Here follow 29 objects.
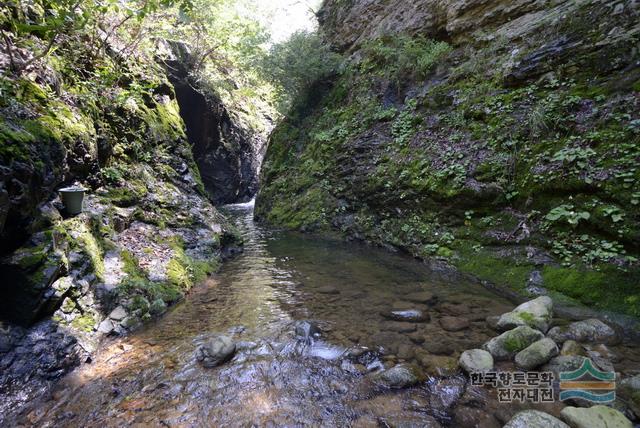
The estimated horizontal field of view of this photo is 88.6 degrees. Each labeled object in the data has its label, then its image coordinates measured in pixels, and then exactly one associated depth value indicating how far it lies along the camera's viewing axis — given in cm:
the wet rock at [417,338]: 371
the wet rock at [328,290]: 542
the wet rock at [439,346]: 350
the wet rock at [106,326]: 387
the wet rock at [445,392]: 276
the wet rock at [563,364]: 291
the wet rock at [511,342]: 330
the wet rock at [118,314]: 411
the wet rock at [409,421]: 257
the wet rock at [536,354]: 308
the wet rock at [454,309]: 436
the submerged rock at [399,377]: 302
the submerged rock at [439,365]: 316
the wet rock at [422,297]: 479
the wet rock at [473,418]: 255
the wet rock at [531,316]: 366
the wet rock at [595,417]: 228
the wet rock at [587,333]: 339
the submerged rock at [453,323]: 397
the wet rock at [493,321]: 389
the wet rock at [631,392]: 249
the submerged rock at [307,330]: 393
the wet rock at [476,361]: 310
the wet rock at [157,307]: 453
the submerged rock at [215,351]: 345
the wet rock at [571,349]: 311
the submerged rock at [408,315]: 424
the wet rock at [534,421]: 230
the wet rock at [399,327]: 398
